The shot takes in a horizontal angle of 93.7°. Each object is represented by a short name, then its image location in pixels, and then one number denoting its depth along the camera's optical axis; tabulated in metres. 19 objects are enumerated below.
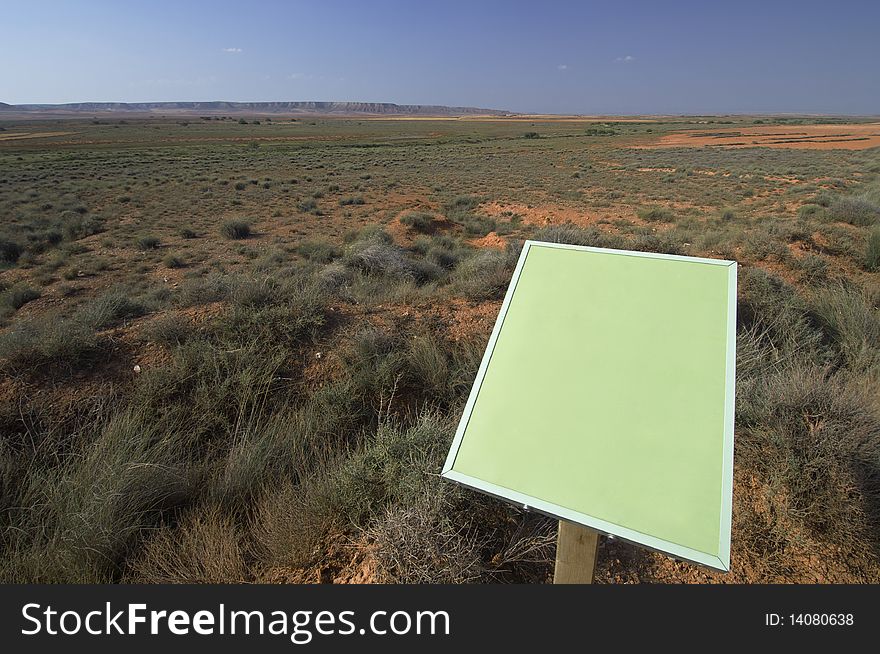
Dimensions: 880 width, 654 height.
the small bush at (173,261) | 11.07
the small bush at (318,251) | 10.84
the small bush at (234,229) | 13.88
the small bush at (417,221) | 13.70
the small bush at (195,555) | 2.33
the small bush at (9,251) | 11.36
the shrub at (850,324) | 4.45
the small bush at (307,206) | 18.14
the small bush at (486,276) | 6.11
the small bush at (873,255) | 7.45
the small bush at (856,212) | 10.22
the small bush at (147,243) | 12.54
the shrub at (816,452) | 2.63
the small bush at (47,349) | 3.82
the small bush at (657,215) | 13.98
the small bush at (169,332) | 4.33
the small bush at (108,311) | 4.72
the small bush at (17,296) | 8.20
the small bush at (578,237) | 8.92
